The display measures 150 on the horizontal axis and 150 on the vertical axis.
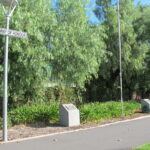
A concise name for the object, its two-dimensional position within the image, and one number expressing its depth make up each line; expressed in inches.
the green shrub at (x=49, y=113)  567.8
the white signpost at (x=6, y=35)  383.2
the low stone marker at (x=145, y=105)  811.1
